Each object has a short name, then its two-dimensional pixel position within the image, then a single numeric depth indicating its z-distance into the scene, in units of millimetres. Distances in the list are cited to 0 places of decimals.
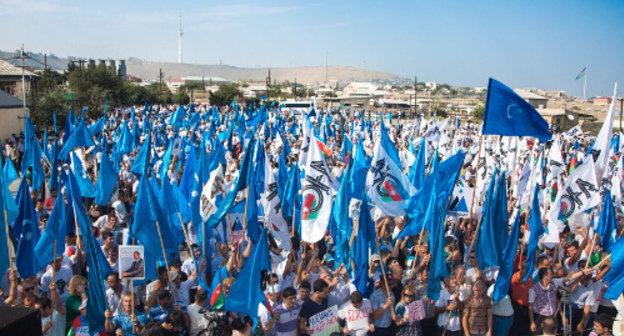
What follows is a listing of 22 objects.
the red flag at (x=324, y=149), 9911
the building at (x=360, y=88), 126125
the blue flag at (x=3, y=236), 5461
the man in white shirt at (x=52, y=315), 5125
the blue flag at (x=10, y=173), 9203
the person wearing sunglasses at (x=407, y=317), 5418
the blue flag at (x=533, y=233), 6152
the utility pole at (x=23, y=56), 19438
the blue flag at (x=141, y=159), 10406
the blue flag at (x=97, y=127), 16844
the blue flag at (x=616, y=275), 5277
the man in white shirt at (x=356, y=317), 5281
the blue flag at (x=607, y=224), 6895
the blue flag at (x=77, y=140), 12602
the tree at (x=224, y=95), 63894
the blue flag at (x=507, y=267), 5805
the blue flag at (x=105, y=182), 9016
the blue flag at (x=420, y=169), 8938
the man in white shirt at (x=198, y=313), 5223
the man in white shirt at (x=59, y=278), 6023
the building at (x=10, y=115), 24594
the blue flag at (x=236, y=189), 6539
